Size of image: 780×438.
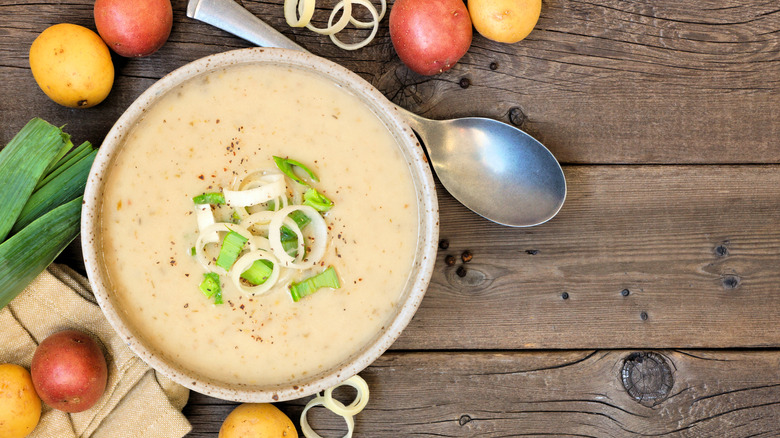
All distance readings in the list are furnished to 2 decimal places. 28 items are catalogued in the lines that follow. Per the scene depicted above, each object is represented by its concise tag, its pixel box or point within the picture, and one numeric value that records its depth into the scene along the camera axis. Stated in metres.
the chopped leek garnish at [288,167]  0.89
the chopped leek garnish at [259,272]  0.90
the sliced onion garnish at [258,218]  0.90
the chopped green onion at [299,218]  0.90
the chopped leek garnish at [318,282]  0.90
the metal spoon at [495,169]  0.95
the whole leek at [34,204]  0.91
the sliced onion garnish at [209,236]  0.89
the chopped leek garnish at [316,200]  0.89
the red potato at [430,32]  0.93
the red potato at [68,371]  0.91
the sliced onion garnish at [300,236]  0.89
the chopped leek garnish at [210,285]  0.90
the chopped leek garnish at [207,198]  0.89
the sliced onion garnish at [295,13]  0.93
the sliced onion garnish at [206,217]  0.89
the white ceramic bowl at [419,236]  0.89
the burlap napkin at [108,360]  0.94
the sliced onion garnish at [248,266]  0.89
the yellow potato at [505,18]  0.93
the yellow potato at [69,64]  0.92
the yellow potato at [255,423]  0.93
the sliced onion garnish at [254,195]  0.89
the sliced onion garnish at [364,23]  0.95
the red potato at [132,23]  0.92
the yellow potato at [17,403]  0.92
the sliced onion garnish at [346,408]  0.95
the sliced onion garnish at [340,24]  0.94
